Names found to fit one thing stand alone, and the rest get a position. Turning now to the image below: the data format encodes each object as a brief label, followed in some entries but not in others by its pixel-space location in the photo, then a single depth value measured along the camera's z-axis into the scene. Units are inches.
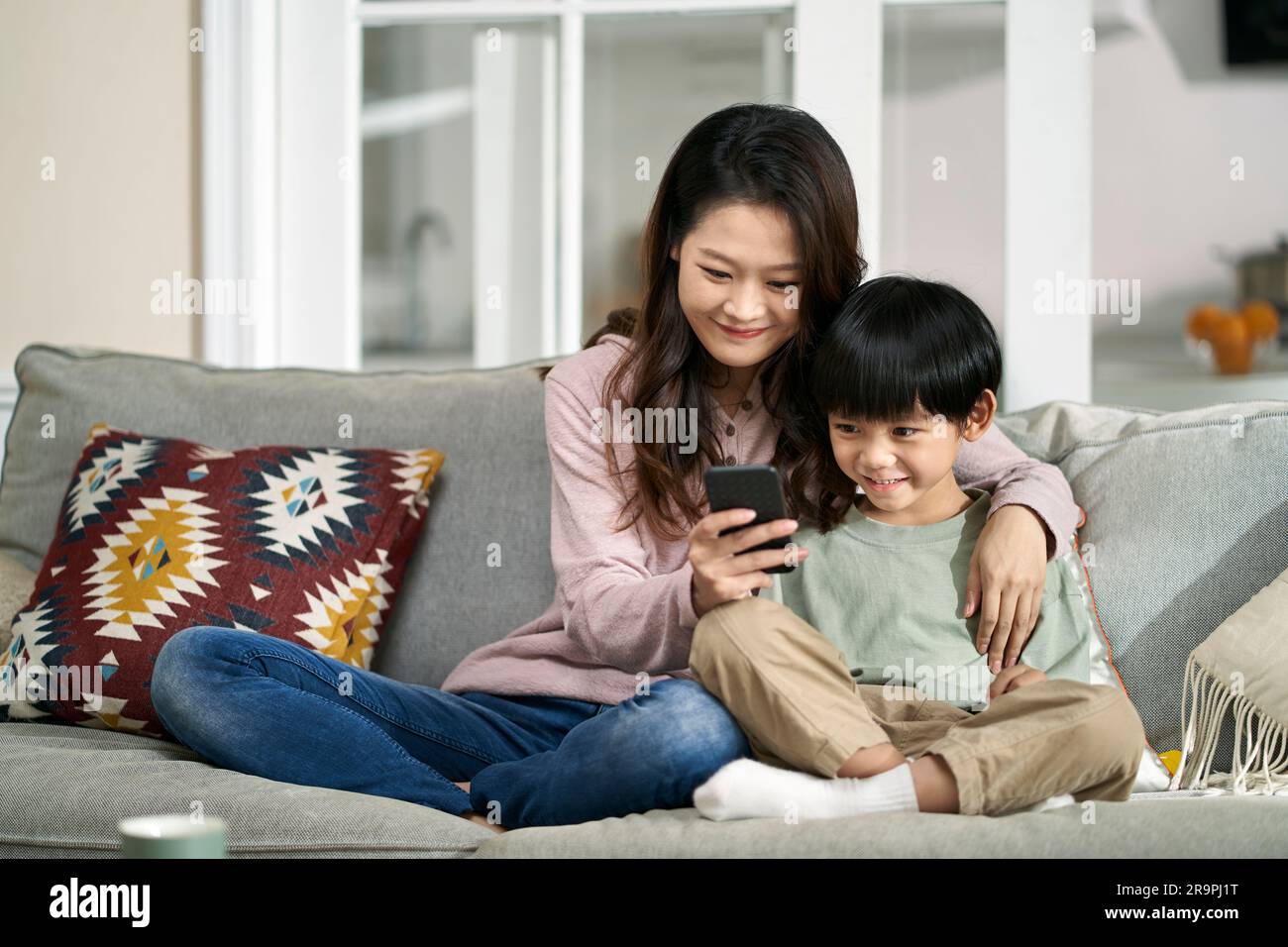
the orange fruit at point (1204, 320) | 250.7
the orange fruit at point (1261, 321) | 253.8
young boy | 126.5
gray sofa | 124.6
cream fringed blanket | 134.4
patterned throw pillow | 140.4
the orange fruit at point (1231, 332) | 249.6
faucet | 329.2
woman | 130.2
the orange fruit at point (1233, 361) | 251.9
